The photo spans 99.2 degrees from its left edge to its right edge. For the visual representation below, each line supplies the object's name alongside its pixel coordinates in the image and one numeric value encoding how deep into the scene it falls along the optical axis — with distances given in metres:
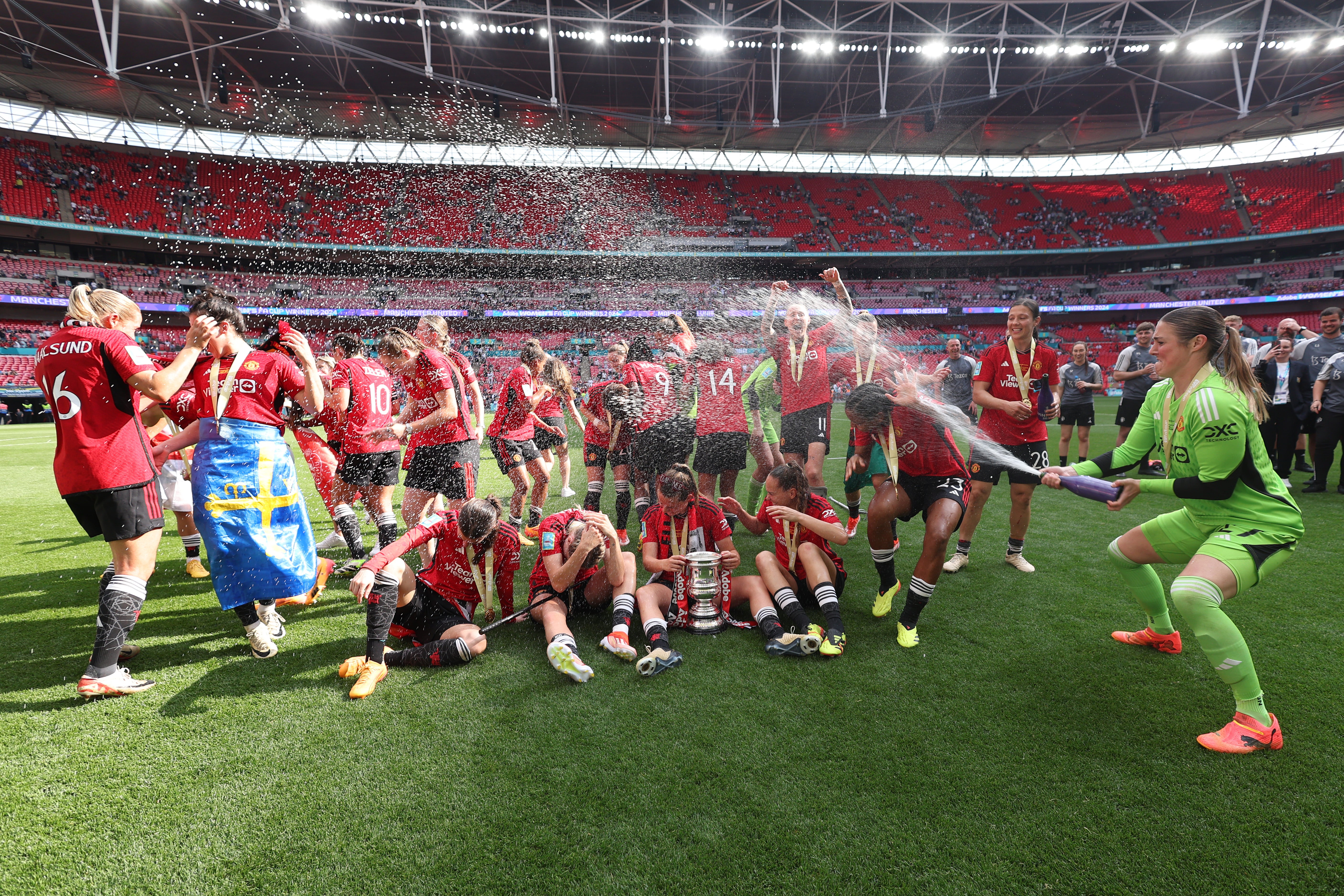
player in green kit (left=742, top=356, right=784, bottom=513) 6.04
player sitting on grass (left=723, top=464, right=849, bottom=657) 3.74
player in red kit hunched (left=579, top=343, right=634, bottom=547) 6.30
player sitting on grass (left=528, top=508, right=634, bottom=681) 3.45
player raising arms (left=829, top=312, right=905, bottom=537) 5.30
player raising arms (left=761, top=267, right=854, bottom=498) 5.77
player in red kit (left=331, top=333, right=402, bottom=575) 5.27
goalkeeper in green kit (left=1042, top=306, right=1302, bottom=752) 2.64
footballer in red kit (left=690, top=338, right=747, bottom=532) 5.89
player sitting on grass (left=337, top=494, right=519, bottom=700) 3.40
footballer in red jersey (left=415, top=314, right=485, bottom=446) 5.37
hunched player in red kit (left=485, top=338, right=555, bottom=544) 6.95
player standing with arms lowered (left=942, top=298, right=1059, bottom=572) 4.80
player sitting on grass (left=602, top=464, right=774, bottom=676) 3.71
